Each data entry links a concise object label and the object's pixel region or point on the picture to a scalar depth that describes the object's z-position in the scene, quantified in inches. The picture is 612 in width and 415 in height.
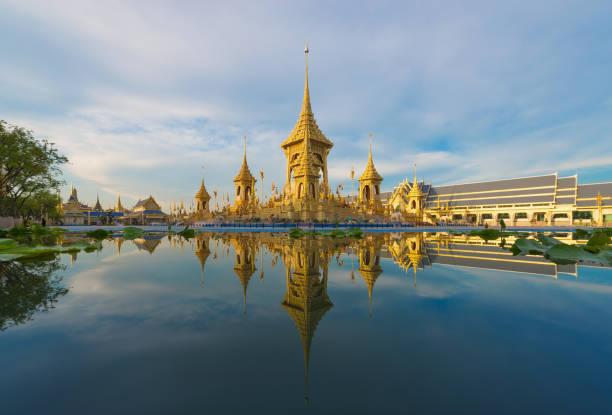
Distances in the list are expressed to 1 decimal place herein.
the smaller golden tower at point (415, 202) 1919.3
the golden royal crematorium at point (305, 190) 1250.0
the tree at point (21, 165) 759.7
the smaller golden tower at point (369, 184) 1791.3
